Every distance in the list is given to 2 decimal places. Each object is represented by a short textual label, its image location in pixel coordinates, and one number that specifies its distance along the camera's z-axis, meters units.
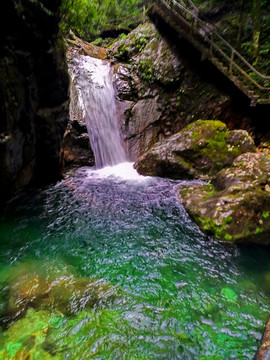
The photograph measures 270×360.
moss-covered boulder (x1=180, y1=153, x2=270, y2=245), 4.47
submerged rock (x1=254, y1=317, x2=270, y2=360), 1.89
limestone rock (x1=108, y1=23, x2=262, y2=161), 9.98
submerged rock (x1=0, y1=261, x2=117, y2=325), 2.93
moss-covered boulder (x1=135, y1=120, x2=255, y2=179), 7.67
